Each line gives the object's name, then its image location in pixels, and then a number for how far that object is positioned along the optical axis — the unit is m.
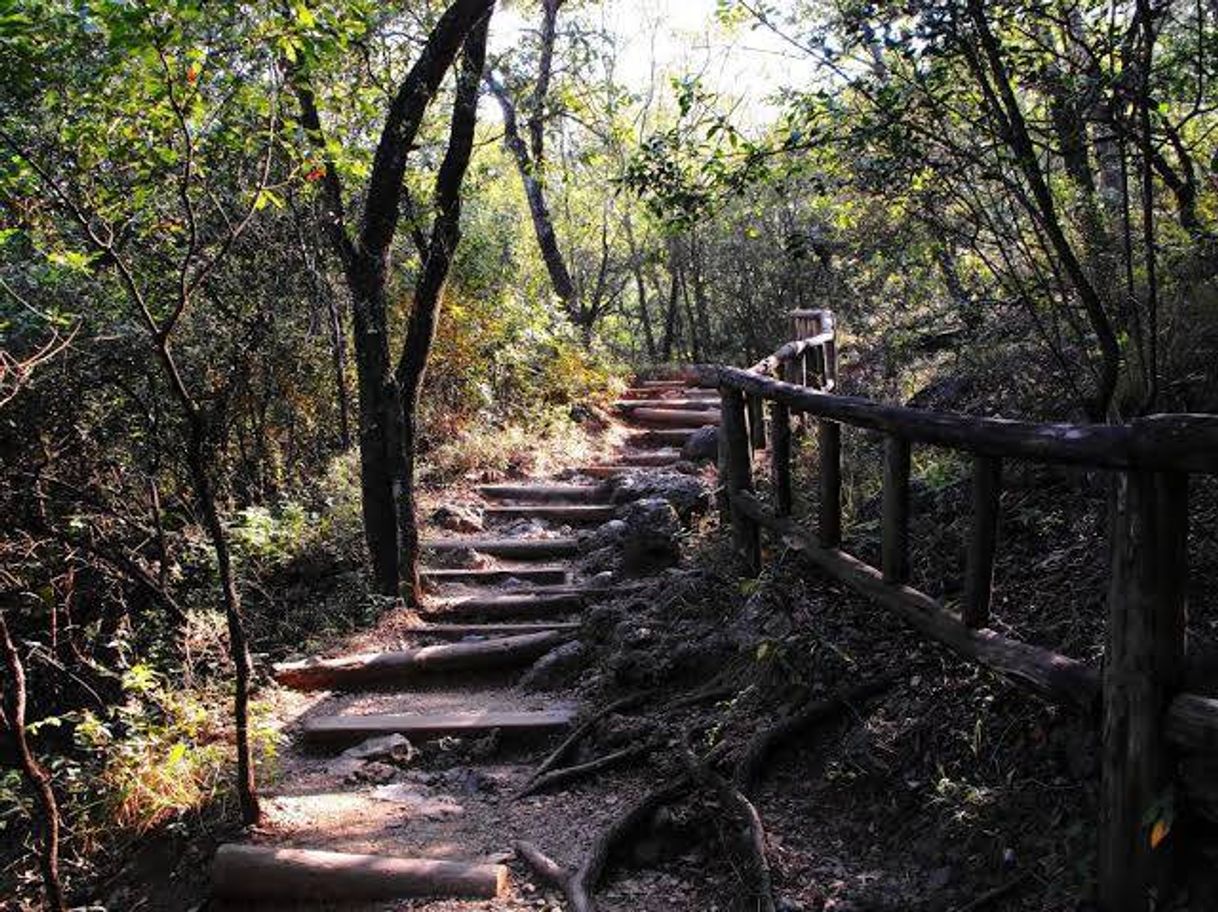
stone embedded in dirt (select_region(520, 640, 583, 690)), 6.25
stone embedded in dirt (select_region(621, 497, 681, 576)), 7.89
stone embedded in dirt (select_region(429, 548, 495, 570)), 8.62
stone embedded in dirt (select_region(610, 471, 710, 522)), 8.76
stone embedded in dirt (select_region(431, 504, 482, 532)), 9.45
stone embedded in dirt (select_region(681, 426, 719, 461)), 11.30
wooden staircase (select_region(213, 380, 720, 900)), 3.78
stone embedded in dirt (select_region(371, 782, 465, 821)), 4.57
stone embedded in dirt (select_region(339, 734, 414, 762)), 5.36
